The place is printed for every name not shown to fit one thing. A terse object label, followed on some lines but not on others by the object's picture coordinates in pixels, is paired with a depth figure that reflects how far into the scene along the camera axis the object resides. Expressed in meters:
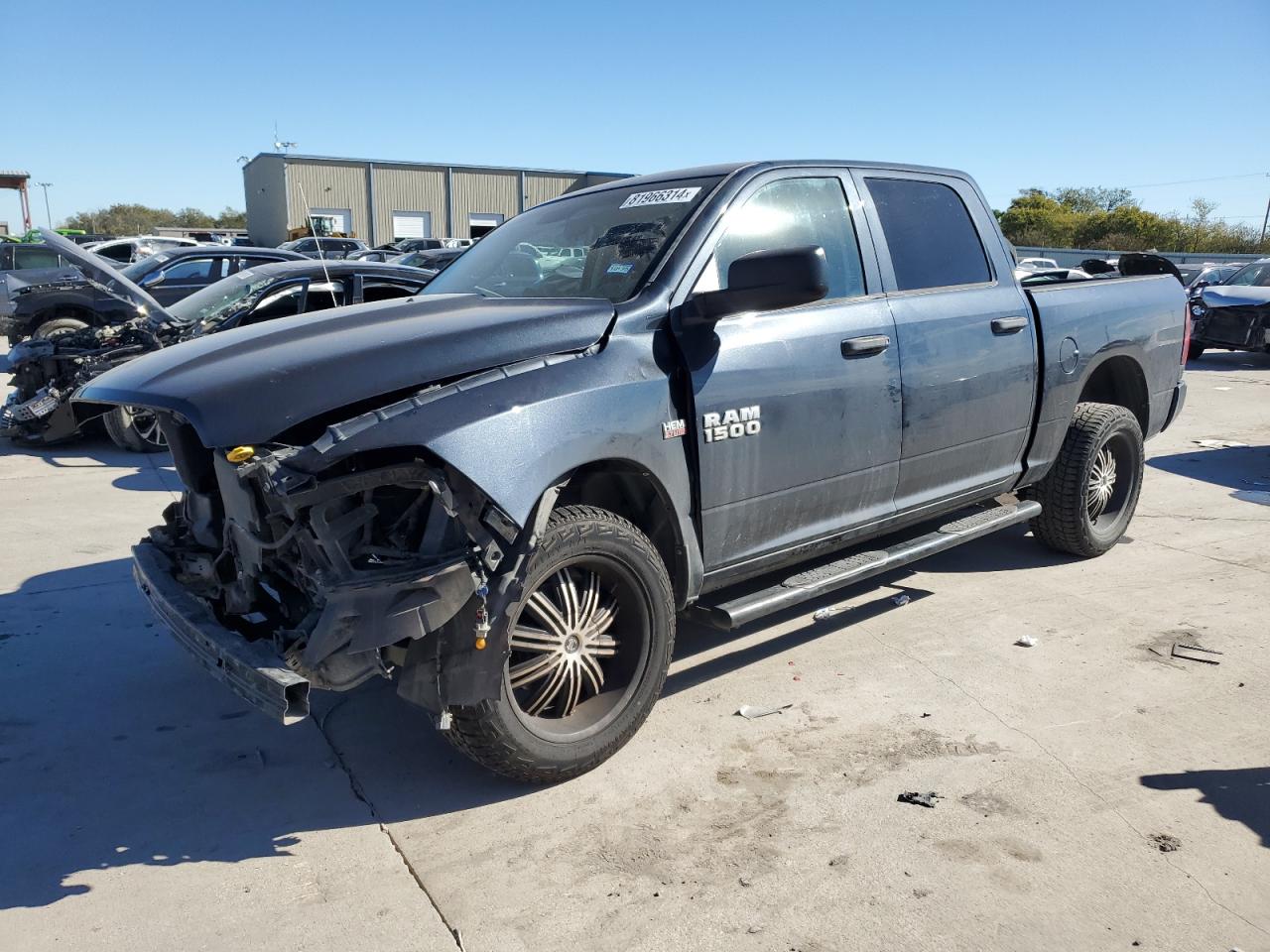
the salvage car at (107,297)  11.55
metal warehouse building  43.68
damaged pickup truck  2.72
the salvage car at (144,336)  8.20
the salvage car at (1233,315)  14.32
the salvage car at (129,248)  18.91
